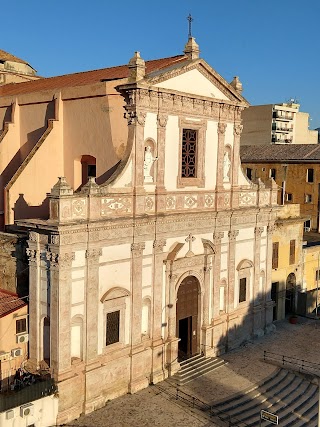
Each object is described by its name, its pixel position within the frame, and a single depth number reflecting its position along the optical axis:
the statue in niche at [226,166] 26.84
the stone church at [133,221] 20.19
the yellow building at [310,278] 35.00
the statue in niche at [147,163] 22.89
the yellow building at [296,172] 52.31
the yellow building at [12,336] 20.12
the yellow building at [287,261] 32.69
